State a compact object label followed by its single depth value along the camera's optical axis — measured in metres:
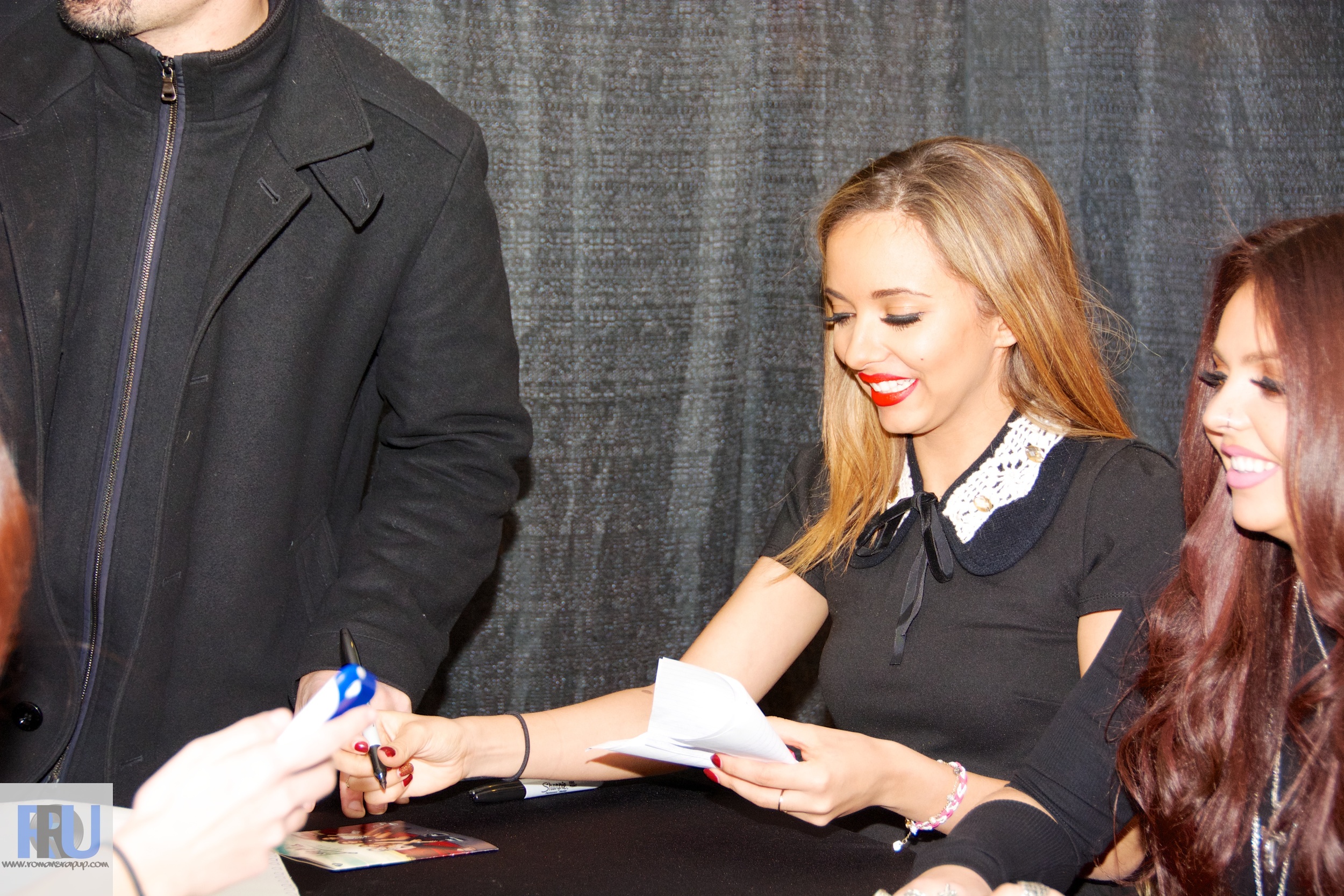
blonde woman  1.51
